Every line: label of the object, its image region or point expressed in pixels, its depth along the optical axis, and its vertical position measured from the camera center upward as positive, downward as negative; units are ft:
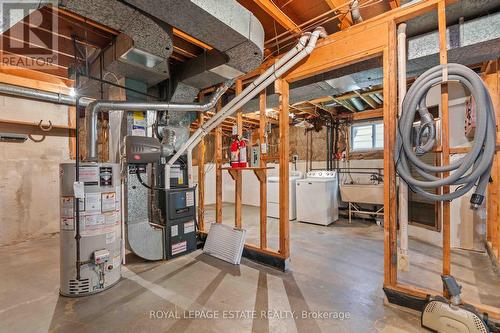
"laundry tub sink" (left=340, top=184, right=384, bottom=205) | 15.37 -1.93
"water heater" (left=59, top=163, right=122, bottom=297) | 7.01 -1.90
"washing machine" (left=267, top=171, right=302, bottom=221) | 17.42 -2.45
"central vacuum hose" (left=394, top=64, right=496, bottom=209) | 5.08 +0.50
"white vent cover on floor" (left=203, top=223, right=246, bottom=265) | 9.67 -3.33
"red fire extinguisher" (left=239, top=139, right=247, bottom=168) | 9.86 +0.51
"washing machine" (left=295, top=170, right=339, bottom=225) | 15.58 -2.31
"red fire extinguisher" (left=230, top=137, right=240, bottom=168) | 10.02 +0.52
